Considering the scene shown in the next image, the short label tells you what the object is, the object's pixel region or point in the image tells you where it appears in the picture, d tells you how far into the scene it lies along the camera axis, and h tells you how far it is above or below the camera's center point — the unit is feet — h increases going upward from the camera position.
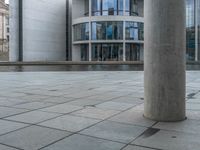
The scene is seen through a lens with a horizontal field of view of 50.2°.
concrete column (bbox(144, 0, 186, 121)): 13.75 +0.52
